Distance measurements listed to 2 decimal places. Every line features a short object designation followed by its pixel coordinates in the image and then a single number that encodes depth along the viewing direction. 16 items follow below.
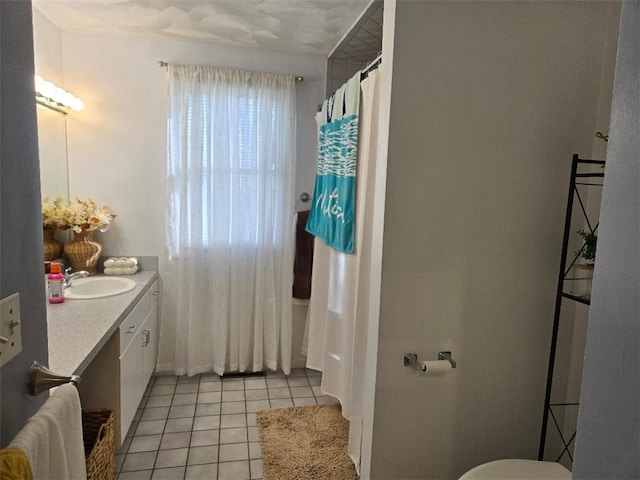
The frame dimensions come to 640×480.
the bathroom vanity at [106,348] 1.57
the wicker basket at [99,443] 1.53
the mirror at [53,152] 2.42
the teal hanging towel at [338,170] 2.09
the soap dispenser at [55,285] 2.10
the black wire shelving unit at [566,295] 1.42
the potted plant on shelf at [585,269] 1.41
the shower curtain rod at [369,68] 1.88
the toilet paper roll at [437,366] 1.43
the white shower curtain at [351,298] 1.92
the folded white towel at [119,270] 2.75
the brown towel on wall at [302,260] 3.07
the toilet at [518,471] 1.37
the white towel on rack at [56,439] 0.71
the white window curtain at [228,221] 2.83
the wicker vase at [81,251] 2.64
